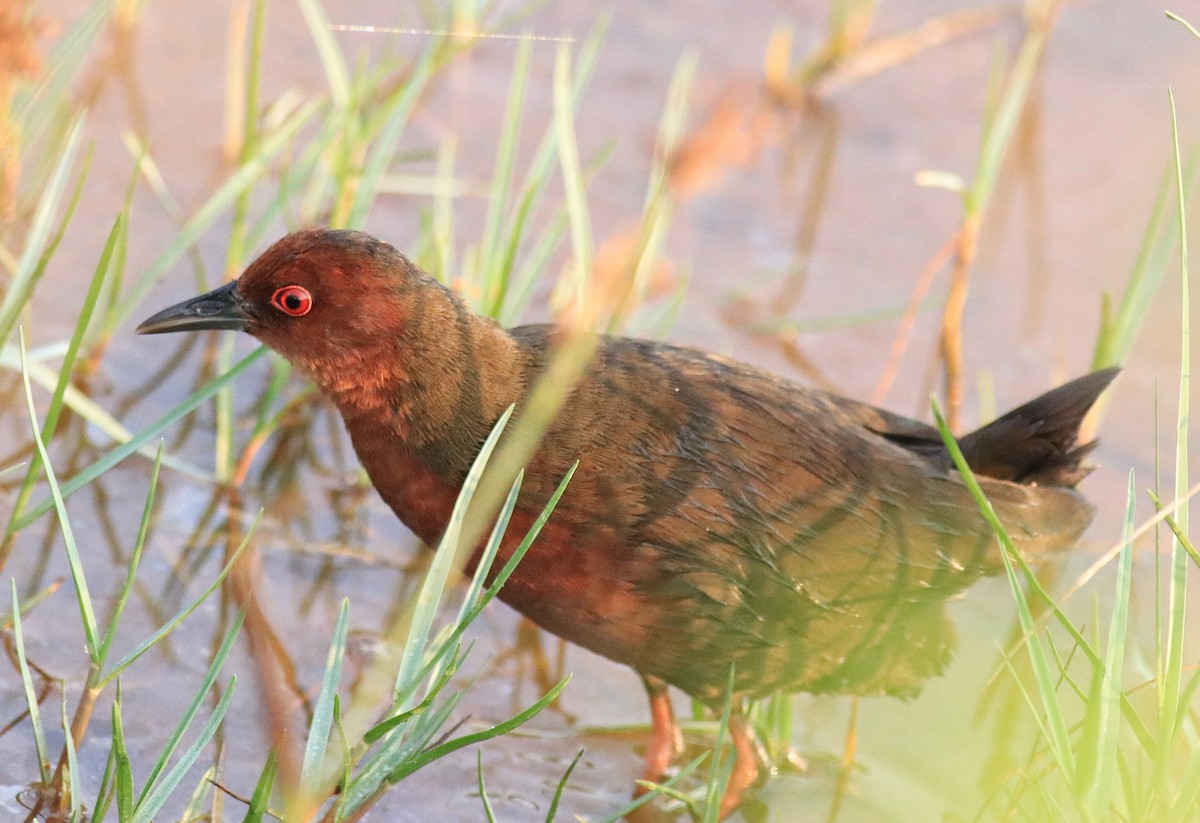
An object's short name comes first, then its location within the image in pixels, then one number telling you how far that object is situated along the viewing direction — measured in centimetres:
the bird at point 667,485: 638
